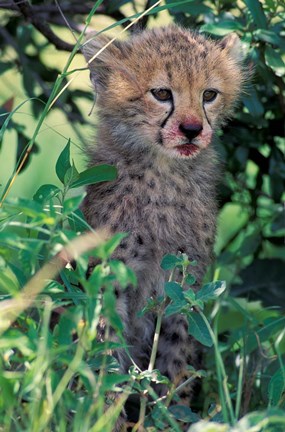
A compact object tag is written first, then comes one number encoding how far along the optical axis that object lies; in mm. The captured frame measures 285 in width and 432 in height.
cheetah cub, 7332
